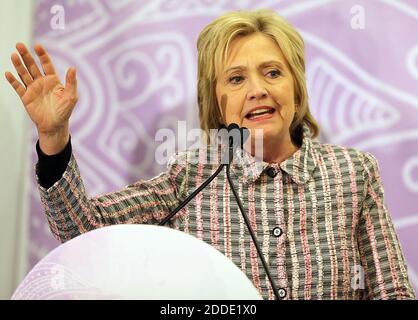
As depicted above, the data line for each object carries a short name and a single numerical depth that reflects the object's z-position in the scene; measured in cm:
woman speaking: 408
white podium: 366
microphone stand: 386
